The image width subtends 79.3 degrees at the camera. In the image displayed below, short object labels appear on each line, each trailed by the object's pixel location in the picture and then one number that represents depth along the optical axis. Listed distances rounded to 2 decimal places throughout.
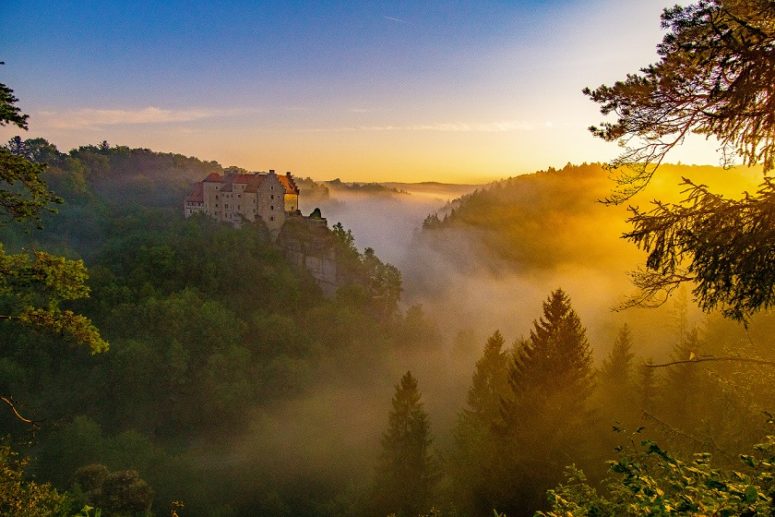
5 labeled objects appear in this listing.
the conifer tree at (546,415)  18.94
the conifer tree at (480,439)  20.58
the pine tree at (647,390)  29.67
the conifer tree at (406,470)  25.11
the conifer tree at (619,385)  31.27
